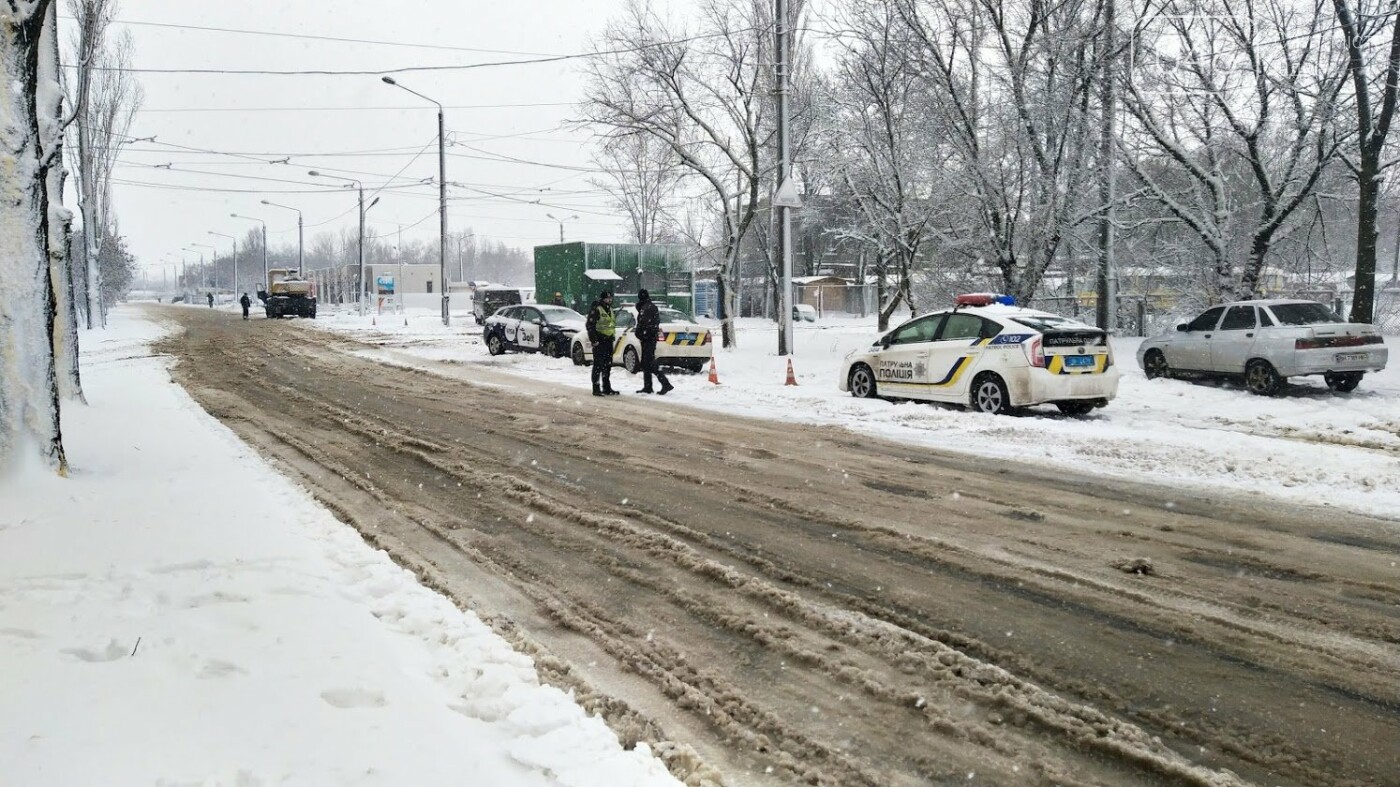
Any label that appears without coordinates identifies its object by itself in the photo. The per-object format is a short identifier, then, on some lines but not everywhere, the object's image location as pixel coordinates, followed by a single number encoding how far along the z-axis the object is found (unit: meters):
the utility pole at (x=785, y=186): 19.03
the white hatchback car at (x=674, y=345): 18.27
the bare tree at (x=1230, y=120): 16.94
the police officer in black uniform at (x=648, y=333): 15.55
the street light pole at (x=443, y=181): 39.59
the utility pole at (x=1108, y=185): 16.77
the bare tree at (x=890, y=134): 20.34
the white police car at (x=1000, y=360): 11.59
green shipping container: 42.16
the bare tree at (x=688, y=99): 24.08
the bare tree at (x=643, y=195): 50.05
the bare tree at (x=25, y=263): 6.38
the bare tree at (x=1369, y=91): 15.95
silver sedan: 13.80
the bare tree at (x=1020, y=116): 17.11
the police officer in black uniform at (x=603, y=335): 14.87
